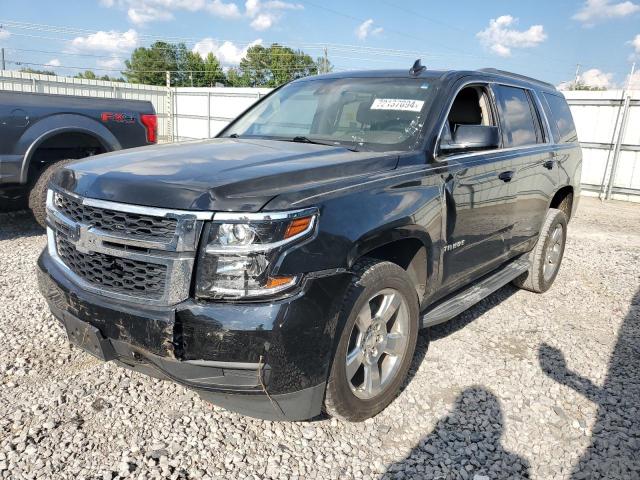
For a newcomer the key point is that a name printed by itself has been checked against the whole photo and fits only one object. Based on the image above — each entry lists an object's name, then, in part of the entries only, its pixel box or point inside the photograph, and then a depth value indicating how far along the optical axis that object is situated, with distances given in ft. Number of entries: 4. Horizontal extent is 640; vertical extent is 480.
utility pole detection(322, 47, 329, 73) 149.20
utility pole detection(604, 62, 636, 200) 40.50
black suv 6.90
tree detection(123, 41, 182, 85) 249.34
